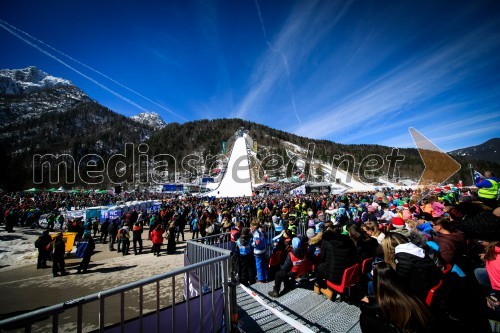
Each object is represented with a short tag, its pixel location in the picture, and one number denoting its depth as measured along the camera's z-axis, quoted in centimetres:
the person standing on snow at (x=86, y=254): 890
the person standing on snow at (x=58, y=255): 843
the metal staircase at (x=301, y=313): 373
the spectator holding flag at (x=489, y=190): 589
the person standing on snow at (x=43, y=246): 941
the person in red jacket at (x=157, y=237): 1049
